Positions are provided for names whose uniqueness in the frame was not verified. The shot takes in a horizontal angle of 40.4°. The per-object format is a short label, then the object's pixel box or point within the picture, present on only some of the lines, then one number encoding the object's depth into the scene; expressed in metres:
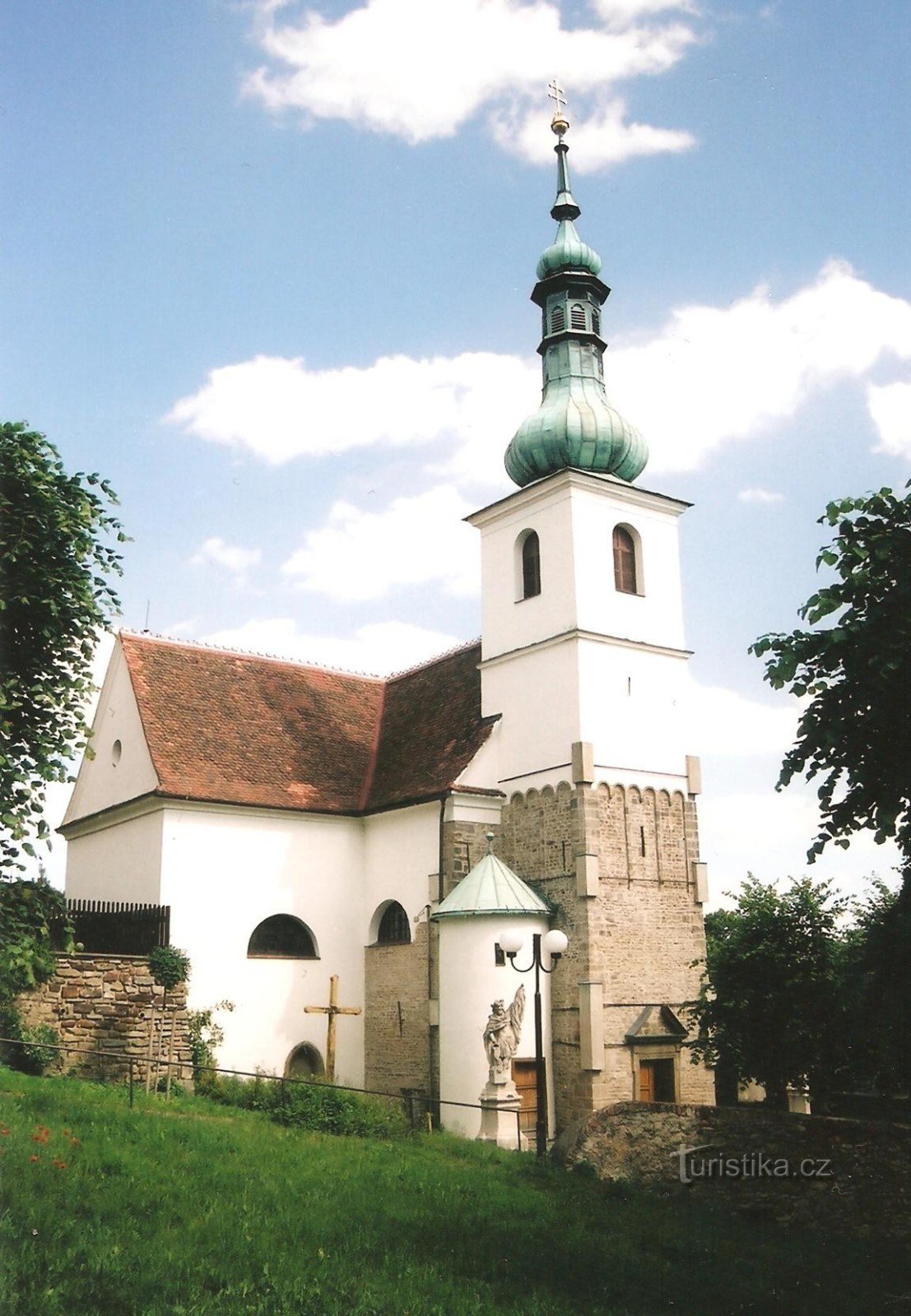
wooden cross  26.14
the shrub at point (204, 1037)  23.96
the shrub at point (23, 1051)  21.03
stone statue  22.02
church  24.69
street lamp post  16.72
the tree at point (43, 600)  13.32
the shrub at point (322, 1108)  19.25
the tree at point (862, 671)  11.64
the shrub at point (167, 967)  24.03
